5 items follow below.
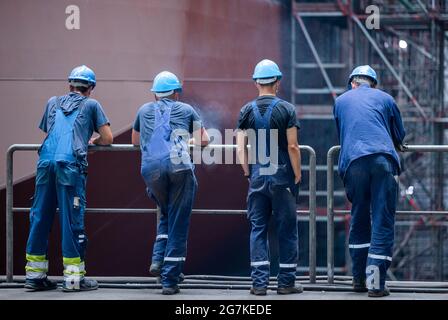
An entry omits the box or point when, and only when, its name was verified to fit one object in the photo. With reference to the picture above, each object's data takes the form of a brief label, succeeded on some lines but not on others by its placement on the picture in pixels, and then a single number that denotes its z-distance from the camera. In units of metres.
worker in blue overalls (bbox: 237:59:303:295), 13.85
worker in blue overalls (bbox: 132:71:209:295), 14.09
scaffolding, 27.64
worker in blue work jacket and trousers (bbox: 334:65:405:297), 13.75
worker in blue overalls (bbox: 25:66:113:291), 14.41
